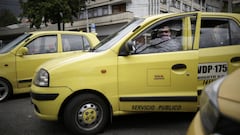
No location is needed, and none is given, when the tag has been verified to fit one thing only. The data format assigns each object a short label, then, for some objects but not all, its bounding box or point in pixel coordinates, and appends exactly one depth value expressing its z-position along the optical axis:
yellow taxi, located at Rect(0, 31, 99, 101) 6.88
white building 35.16
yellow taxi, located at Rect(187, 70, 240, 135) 1.71
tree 30.06
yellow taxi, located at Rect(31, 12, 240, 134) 4.16
